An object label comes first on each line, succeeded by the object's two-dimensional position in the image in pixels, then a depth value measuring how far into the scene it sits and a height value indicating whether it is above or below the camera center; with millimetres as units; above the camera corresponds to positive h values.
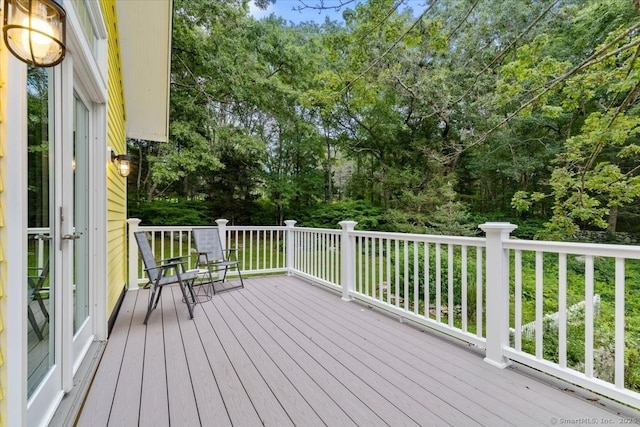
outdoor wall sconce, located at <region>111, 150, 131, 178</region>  3859 +590
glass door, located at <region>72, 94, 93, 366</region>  2248 -144
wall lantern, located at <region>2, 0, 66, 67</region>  982 +585
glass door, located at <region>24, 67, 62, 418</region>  1428 -187
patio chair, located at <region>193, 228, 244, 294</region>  4516 -611
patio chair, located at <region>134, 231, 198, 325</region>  3275 -682
